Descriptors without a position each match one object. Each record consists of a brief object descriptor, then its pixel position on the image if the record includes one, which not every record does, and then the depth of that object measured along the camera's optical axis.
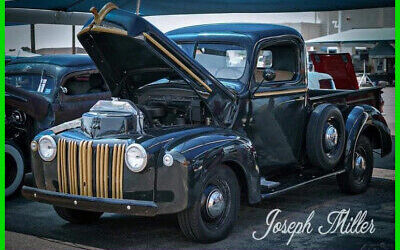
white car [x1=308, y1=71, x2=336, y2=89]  10.86
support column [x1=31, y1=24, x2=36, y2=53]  13.20
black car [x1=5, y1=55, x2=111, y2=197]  6.77
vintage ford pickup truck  4.58
